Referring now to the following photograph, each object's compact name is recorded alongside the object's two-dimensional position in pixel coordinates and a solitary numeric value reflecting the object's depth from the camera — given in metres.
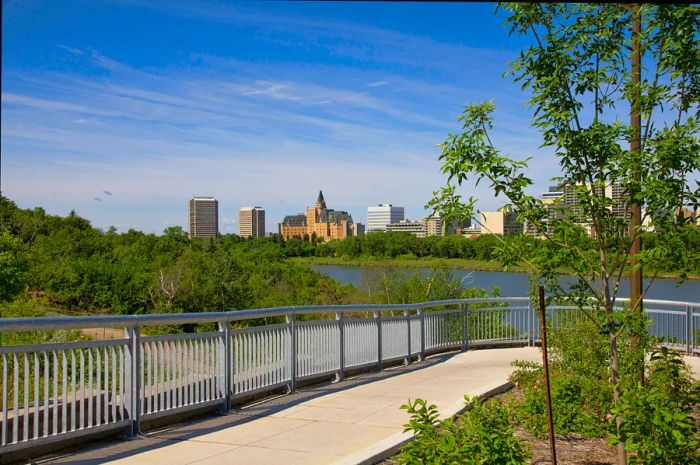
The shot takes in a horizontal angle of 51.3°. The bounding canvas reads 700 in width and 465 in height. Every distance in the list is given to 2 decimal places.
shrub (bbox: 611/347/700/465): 5.48
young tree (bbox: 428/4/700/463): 6.03
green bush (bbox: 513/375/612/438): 7.95
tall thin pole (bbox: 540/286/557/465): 5.81
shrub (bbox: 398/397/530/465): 5.33
